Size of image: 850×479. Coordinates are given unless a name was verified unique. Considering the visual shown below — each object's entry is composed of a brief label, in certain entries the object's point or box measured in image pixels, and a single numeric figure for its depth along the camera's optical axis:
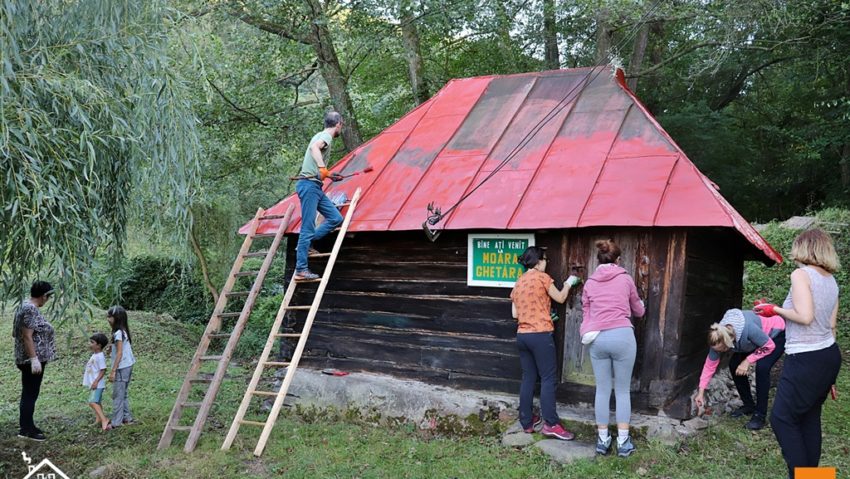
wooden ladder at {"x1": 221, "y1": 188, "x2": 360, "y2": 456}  6.10
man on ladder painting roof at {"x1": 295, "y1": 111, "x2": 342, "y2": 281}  6.73
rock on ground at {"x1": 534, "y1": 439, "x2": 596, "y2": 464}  5.64
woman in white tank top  4.09
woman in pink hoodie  5.50
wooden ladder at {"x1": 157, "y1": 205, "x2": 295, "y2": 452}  6.39
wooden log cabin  6.02
